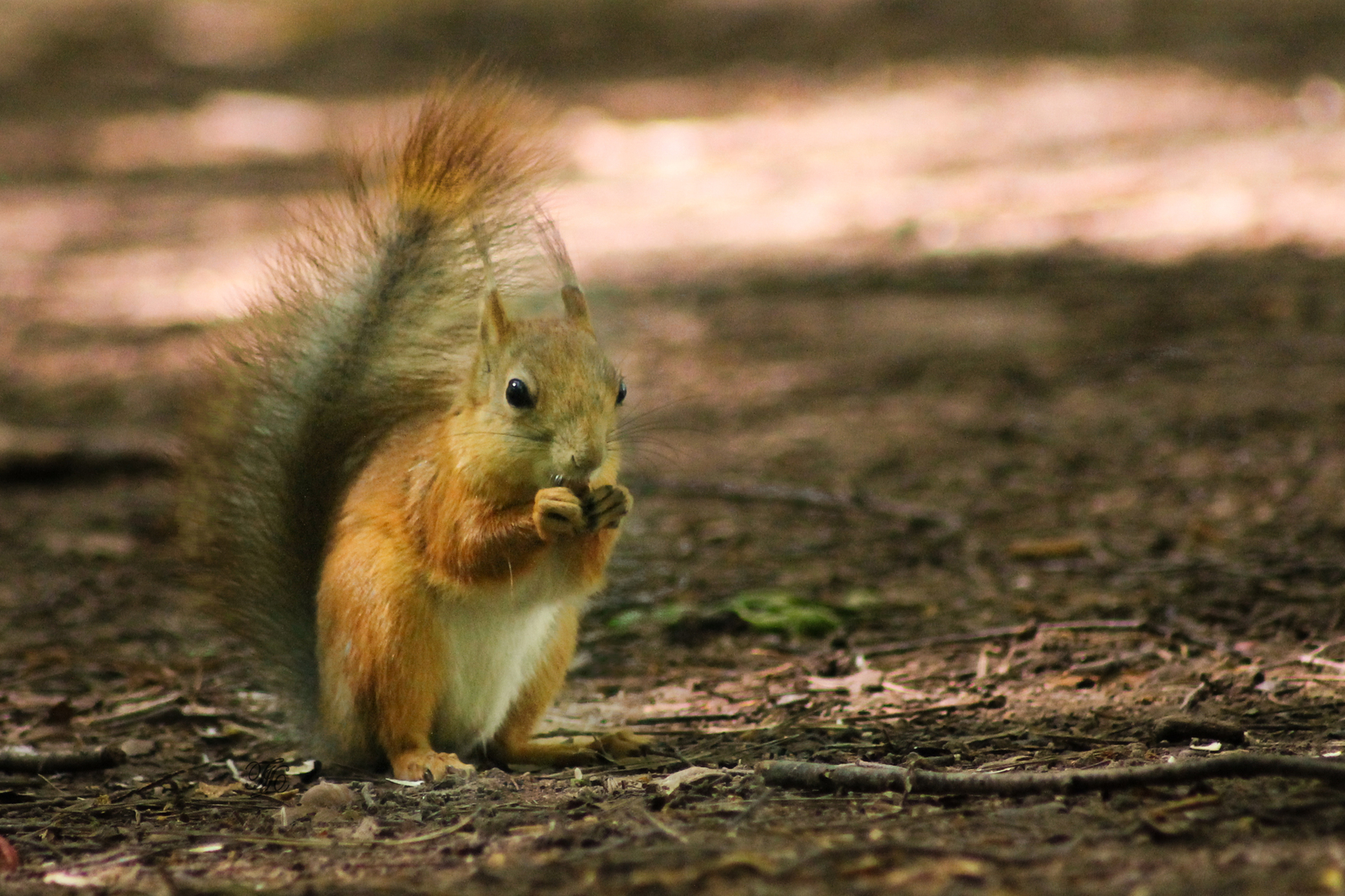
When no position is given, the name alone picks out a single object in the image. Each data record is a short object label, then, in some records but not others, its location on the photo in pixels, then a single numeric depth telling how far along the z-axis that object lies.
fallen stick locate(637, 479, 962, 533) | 7.20
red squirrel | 4.42
